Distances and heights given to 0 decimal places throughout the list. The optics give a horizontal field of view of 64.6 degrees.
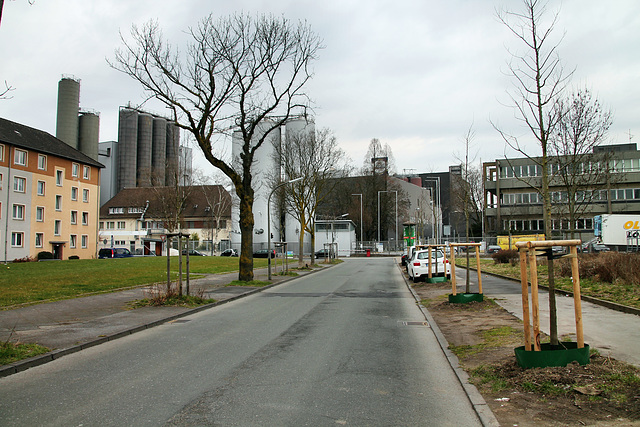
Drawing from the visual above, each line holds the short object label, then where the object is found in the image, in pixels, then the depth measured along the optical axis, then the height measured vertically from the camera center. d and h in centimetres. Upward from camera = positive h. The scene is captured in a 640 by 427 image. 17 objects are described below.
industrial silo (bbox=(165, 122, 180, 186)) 5077 +791
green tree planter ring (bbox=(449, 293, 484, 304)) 1349 -146
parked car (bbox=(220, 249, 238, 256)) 7206 -97
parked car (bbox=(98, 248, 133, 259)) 6388 -84
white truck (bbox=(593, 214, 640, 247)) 4403 +130
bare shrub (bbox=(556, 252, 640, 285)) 1500 -86
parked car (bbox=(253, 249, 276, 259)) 6780 -121
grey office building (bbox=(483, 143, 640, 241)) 6861 +619
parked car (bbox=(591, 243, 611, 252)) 4605 -47
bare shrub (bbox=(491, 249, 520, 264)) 3153 -86
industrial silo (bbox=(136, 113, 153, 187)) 8831 +1859
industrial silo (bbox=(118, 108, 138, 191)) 8632 +1651
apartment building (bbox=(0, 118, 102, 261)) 4975 +559
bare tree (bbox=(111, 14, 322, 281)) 2198 +666
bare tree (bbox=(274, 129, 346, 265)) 4141 +658
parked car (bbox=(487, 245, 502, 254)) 5791 -60
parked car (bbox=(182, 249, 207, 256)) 7124 -105
